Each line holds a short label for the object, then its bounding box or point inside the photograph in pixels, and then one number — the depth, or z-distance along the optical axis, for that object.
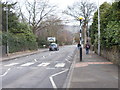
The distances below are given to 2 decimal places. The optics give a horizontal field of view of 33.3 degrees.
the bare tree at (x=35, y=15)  44.66
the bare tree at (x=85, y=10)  46.56
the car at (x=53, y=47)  47.92
